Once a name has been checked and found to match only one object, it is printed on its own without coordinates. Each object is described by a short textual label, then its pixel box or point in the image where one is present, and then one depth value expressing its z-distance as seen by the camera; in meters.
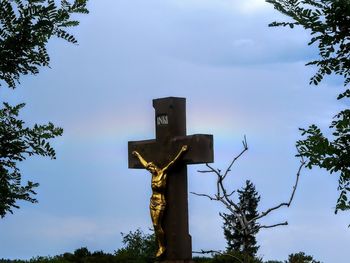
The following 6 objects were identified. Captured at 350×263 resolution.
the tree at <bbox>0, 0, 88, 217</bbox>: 5.72
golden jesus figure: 10.63
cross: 10.51
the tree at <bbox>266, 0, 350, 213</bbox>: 4.78
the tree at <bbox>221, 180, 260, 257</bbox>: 30.89
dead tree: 9.58
